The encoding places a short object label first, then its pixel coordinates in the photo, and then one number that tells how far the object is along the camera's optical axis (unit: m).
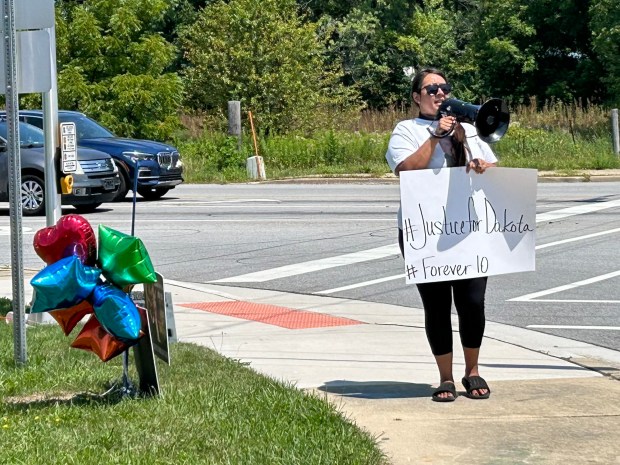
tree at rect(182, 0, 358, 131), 37.66
